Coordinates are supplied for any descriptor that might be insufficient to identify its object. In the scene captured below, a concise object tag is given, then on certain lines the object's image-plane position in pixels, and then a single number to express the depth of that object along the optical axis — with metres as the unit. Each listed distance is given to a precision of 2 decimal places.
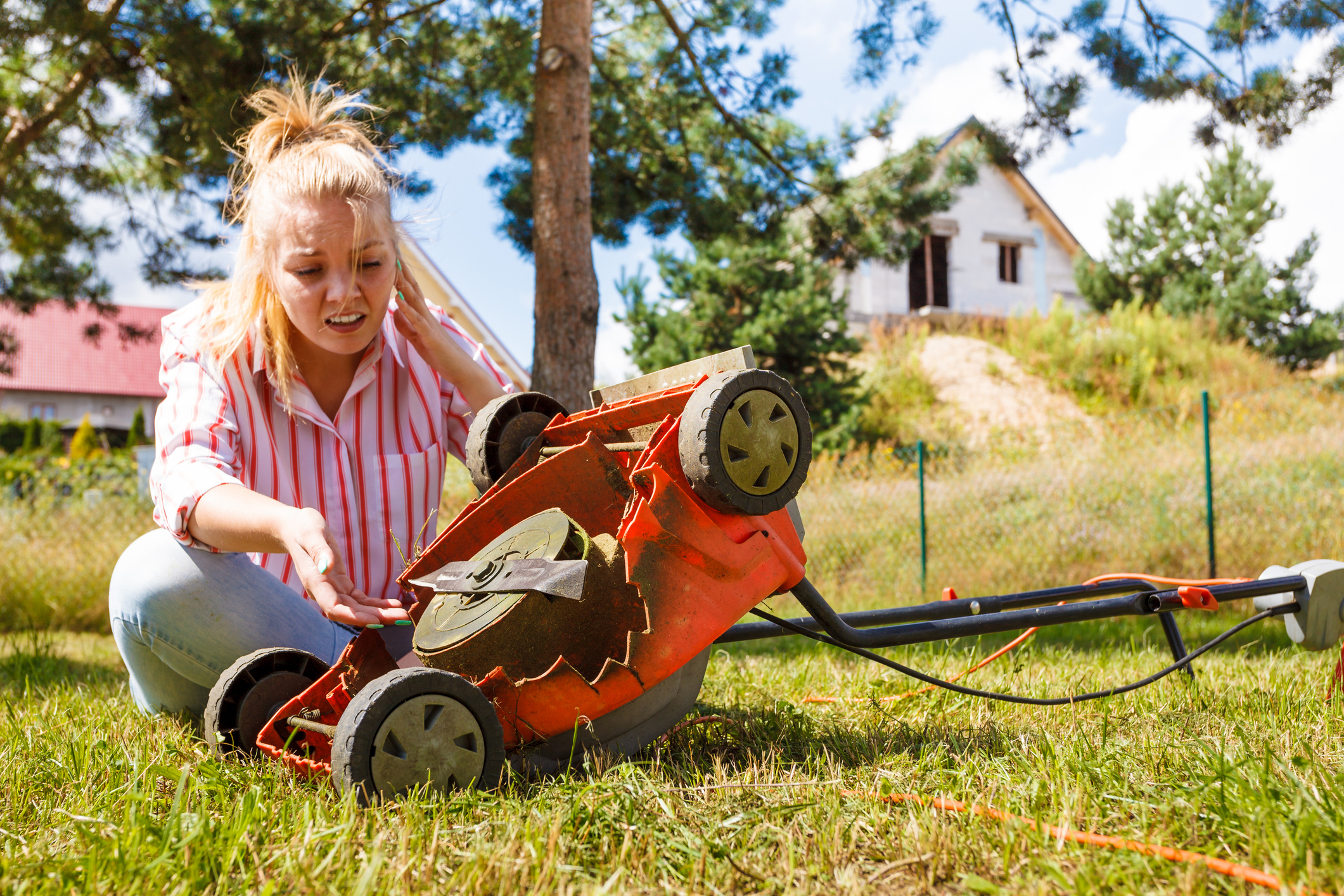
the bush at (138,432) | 25.73
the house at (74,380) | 30.41
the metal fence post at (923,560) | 6.84
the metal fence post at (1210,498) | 5.77
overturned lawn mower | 1.42
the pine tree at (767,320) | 11.74
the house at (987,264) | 19.73
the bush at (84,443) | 23.77
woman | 1.90
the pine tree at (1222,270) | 17.55
